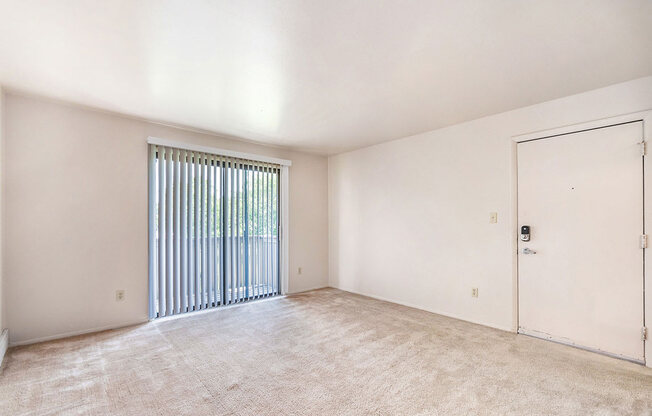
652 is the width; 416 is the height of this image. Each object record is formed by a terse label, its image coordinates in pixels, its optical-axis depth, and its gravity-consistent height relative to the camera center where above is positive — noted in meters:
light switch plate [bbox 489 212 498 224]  3.58 -0.11
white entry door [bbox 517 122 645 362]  2.74 -0.31
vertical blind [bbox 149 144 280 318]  3.88 -0.29
